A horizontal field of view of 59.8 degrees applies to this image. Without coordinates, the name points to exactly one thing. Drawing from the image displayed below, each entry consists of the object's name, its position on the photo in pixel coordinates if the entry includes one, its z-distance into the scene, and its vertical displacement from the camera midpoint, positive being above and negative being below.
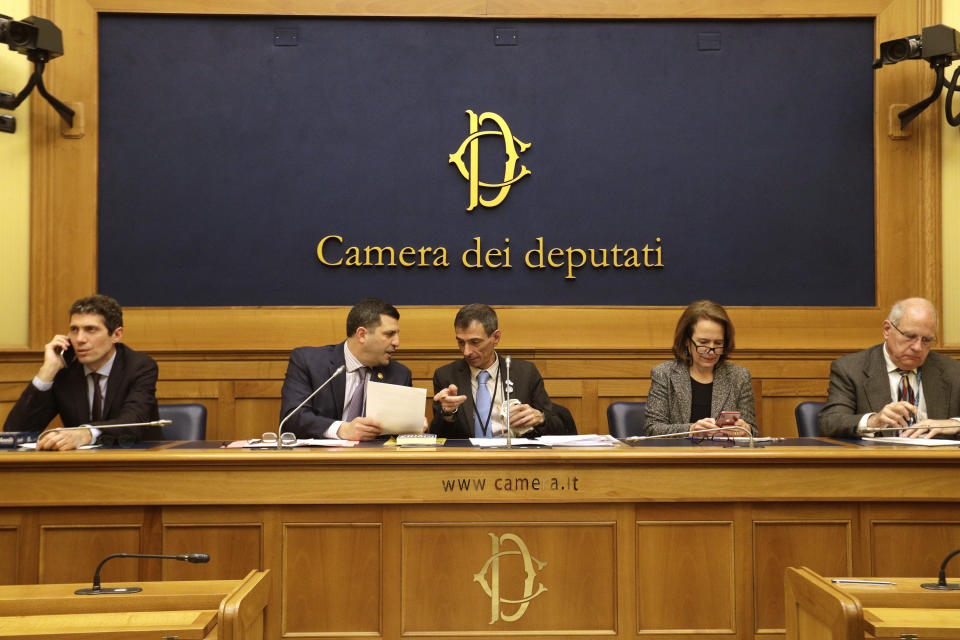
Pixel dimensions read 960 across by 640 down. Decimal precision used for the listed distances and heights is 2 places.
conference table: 3.04 -0.69
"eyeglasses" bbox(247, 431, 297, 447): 3.41 -0.39
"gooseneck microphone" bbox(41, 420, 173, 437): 3.24 -0.31
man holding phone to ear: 3.82 -0.16
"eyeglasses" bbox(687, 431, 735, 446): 3.58 -0.42
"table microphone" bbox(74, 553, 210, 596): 1.94 -0.57
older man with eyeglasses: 3.83 -0.18
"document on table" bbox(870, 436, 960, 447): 3.36 -0.41
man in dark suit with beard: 4.11 -0.10
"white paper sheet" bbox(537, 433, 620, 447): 3.44 -0.41
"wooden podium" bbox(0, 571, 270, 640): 1.69 -0.58
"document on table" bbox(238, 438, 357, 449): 3.39 -0.41
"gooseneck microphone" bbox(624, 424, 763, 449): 3.53 -0.39
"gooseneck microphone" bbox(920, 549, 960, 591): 1.98 -0.58
